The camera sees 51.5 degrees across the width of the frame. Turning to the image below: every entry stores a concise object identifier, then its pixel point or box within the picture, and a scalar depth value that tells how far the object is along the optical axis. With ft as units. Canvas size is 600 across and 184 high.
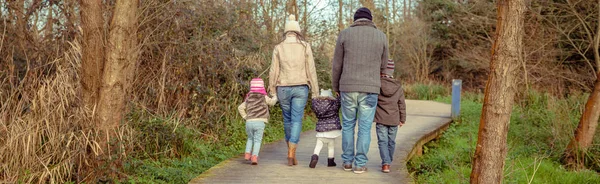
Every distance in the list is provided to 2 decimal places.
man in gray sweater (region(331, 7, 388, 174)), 20.70
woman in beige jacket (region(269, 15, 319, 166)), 22.52
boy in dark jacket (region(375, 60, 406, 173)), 21.63
